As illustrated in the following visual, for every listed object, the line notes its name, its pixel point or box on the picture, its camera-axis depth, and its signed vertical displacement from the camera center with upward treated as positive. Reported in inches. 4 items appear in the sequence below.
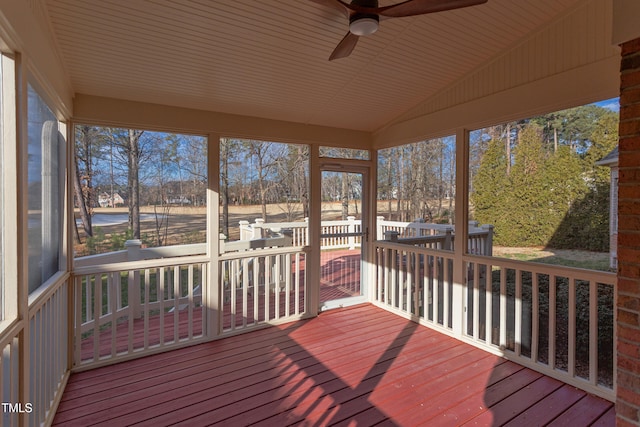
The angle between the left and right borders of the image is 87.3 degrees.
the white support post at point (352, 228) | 180.7 -10.1
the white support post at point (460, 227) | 134.6 -7.1
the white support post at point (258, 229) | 153.3 -9.2
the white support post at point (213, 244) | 136.5 -14.2
